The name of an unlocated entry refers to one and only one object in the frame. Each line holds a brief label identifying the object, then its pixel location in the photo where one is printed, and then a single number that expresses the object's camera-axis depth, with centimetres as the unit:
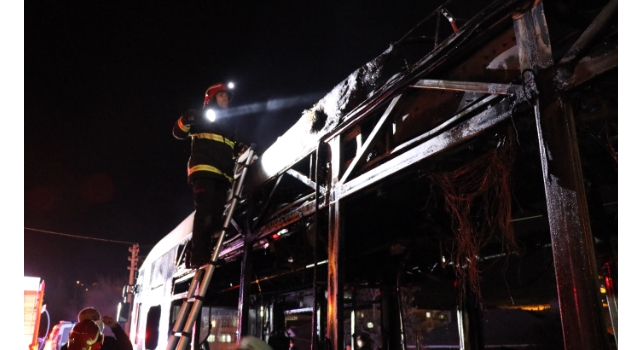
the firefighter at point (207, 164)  618
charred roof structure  244
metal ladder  539
